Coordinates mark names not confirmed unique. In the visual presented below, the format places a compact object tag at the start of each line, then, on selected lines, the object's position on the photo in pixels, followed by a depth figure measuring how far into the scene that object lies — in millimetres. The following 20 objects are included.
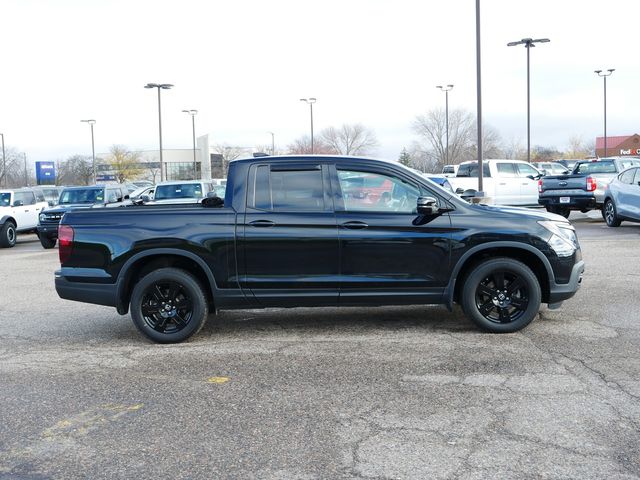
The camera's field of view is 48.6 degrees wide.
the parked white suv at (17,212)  21219
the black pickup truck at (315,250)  6879
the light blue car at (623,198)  17297
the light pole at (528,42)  29906
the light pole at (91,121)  69094
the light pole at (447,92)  54969
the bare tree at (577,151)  111138
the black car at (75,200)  19375
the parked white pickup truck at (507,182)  23991
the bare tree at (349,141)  80438
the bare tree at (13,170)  80512
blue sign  85062
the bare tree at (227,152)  95125
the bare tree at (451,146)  77688
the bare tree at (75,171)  87500
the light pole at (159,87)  41156
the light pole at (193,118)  60750
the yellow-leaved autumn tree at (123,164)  89588
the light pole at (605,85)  52931
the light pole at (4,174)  69612
